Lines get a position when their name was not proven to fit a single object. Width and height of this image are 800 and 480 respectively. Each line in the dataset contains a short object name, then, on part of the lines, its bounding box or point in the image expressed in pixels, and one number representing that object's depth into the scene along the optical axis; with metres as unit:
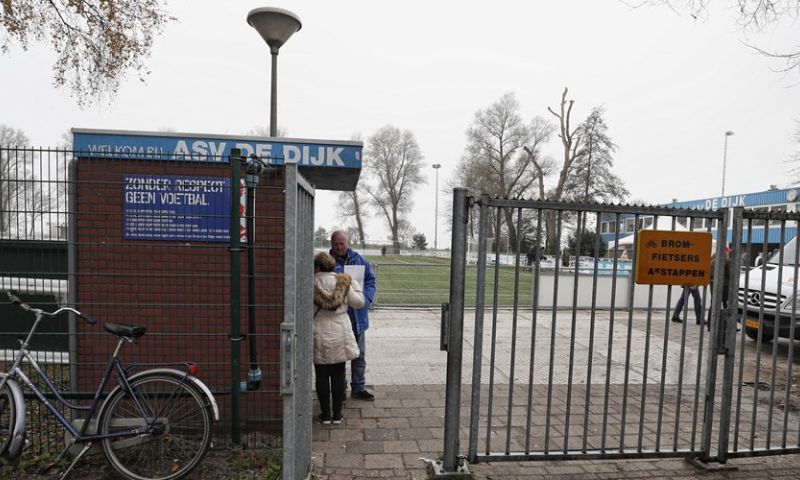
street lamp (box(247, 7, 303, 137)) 6.01
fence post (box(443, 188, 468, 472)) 3.26
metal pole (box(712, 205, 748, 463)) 3.62
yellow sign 3.46
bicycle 3.30
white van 6.70
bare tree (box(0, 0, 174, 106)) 8.67
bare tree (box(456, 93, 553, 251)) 38.09
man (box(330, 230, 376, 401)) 4.82
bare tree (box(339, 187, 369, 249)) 51.53
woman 4.07
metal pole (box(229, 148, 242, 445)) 3.36
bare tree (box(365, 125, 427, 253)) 52.03
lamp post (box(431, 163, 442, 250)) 54.31
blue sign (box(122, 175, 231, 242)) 3.73
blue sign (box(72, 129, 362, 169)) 3.75
